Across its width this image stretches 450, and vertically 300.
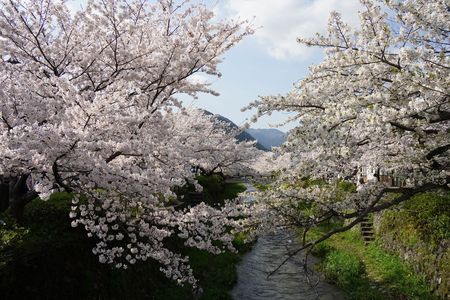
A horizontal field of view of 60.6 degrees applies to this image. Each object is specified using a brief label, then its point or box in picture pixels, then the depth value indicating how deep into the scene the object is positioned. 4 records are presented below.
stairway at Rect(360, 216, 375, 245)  18.17
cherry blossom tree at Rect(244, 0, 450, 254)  5.90
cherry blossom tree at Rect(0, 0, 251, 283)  6.44
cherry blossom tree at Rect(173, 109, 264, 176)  15.07
